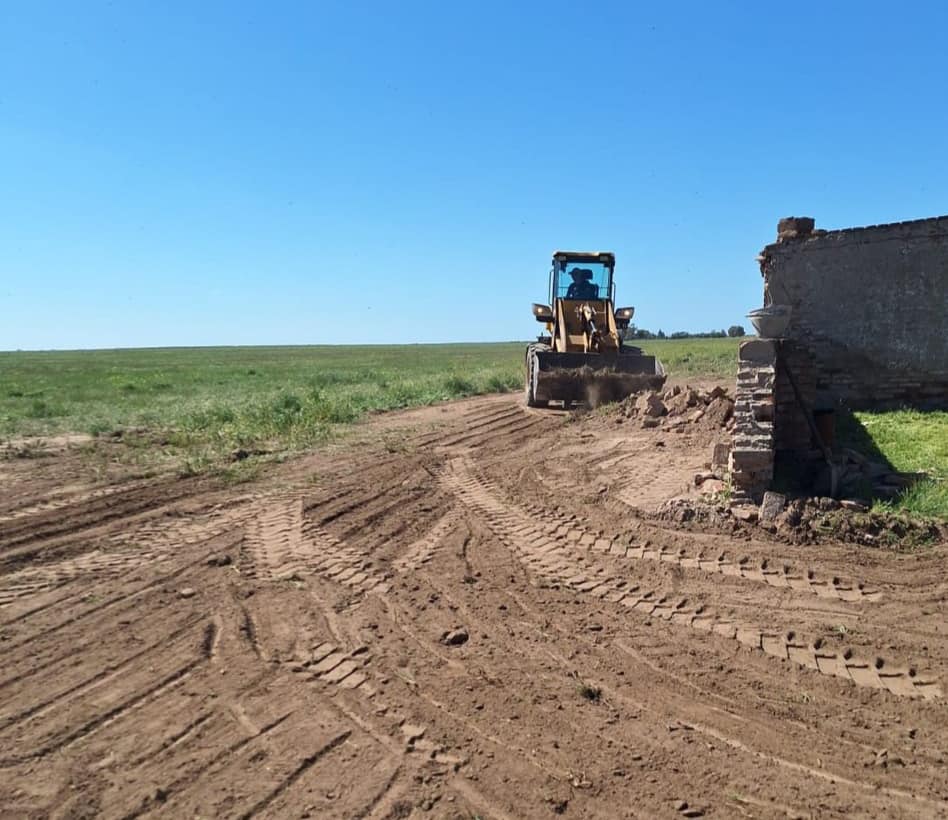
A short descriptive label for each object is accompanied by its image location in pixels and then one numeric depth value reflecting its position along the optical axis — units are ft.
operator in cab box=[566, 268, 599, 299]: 58.34
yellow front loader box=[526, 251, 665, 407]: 49.57
